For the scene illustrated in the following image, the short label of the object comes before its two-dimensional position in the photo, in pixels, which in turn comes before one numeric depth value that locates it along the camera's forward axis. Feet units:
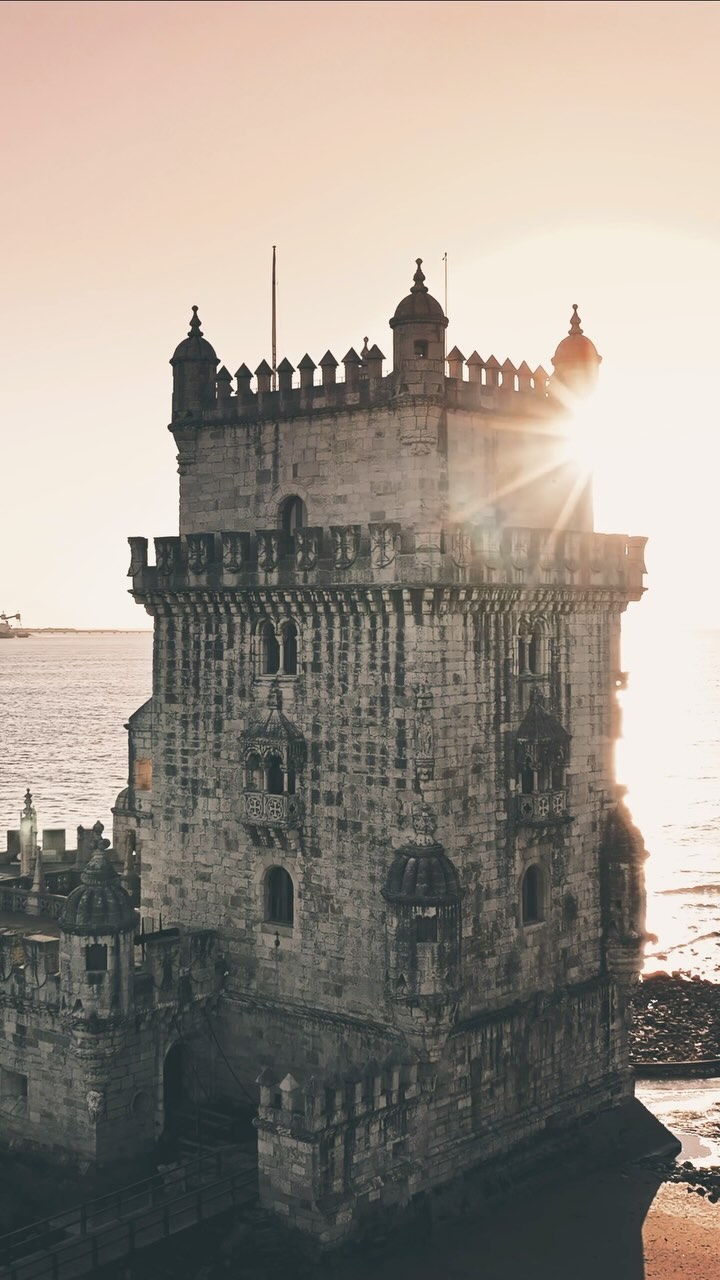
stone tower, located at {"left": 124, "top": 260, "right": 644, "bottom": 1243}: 132.05
